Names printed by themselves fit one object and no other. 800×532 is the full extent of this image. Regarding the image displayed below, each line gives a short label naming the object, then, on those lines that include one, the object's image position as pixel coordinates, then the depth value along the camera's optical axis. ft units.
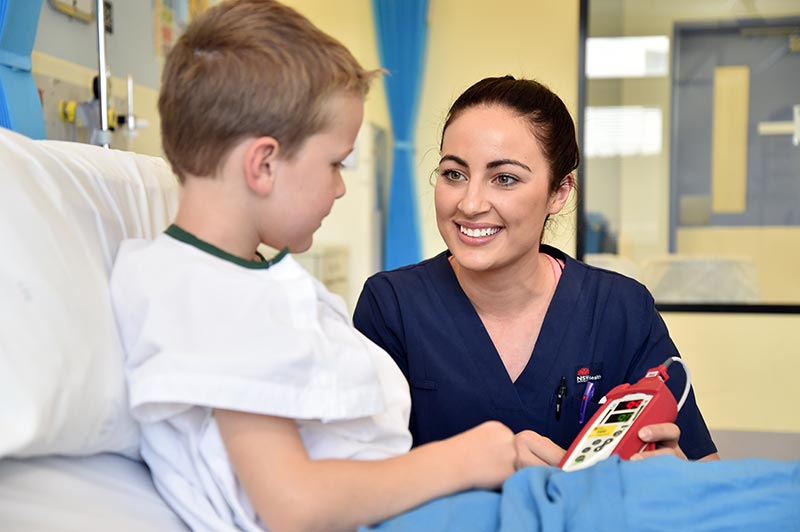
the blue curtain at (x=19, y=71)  5.67
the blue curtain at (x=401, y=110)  14.47
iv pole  7.30
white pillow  2.33
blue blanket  2.48
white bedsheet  2.43
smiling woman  4.82
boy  2.60
